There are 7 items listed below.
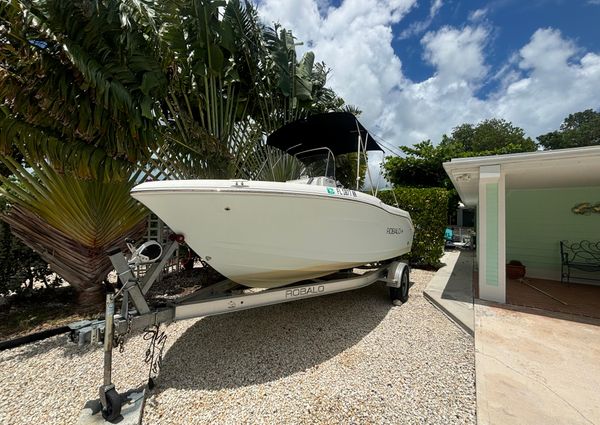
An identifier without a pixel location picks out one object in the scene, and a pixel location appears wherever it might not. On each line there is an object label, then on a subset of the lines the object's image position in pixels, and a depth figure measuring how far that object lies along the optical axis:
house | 4.13
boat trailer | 1.91
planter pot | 6.13
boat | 2.22
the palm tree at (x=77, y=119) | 2.81
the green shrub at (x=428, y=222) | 7.30
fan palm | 3.57
